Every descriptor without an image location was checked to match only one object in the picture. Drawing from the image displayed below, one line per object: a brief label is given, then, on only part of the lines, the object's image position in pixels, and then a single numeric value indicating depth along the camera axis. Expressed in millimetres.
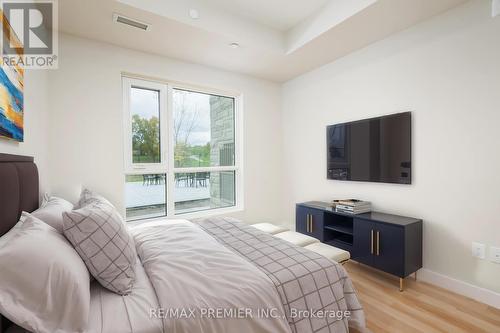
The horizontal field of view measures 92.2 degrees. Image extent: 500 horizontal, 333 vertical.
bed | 1028
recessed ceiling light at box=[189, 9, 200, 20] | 2357
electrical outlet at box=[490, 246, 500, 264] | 1960
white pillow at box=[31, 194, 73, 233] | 1305
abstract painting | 1334
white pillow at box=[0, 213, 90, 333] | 801
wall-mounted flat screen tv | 2523
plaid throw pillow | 1141
